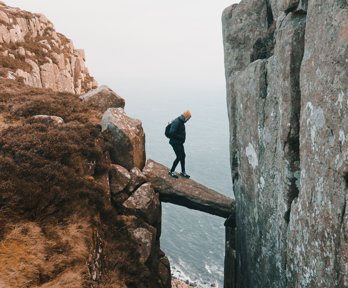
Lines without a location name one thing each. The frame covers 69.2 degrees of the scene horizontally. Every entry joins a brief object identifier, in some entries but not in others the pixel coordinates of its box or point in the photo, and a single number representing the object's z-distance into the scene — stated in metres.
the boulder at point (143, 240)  13.00
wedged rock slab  17.06
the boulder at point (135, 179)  14.73
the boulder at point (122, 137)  15.09
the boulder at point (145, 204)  14.08
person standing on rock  16.16
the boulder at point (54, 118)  14.34
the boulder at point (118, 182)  13.91
